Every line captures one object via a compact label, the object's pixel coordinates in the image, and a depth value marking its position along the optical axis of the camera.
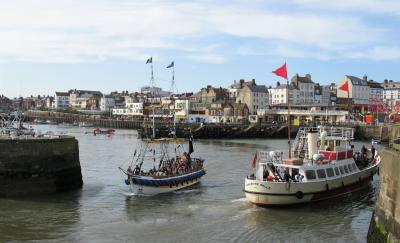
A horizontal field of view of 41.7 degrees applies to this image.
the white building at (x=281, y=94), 143.62
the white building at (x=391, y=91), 158.25
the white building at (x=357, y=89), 148.88
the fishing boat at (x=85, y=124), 151.00
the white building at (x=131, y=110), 167.82
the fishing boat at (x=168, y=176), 31.38
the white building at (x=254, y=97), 136.62
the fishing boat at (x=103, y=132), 104.56
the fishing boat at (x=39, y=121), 174.48
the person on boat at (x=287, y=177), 28.08
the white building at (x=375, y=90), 156.50
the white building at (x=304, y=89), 145.12
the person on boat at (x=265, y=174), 29.12
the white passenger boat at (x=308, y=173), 27.80
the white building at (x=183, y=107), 132.18
